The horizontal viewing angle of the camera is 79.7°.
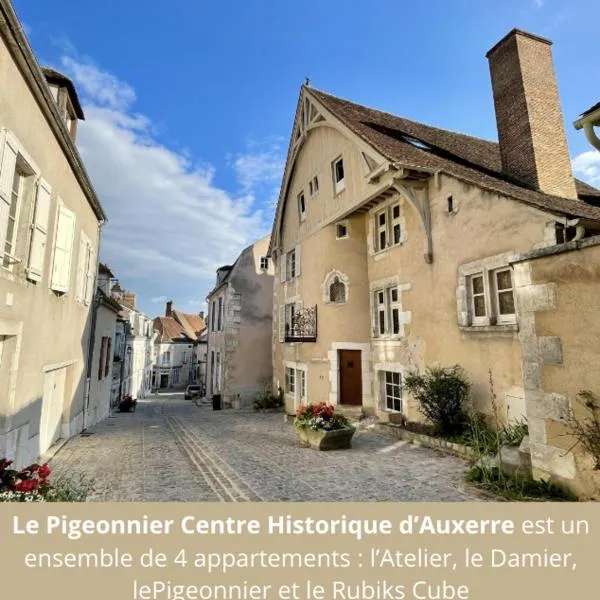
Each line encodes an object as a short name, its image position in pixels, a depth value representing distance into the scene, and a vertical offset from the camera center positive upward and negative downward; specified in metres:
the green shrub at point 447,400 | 7.45 -0.88
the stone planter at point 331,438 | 7.48 -1.69
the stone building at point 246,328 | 17.22 +1.43
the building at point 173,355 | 42.34 +0.23
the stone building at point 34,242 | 4.61 +1.87
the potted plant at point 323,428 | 7.51 -1.50
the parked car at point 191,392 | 28.75 -2.83
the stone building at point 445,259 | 4.23 +2.23
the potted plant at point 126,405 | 18.98 -2.48
